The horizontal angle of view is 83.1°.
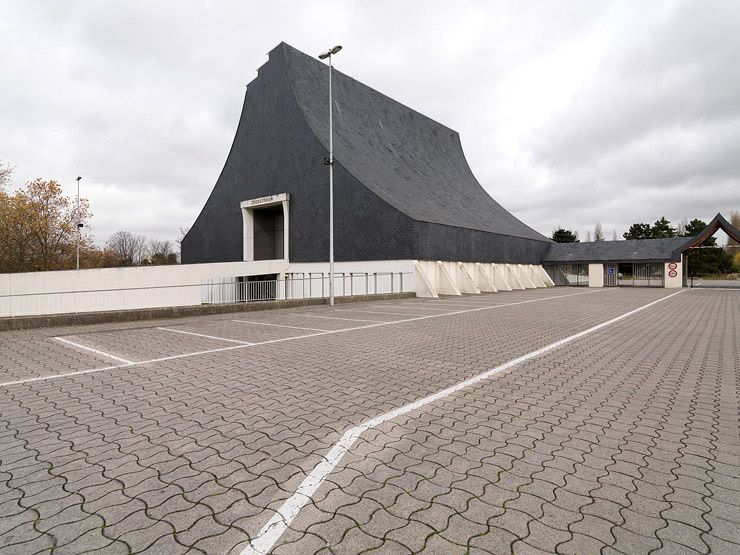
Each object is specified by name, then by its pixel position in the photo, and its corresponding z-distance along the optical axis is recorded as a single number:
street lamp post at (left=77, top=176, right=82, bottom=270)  30.27
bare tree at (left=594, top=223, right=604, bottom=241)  112.31
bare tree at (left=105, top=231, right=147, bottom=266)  67.10
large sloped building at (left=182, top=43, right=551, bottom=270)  27.50
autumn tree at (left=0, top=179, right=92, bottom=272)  27.25
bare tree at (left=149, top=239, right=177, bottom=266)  70.26
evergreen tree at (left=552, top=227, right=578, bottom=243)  72.81
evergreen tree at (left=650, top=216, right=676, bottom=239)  68.30
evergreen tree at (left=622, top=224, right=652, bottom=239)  71.43
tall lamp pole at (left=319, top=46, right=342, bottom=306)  17.12
